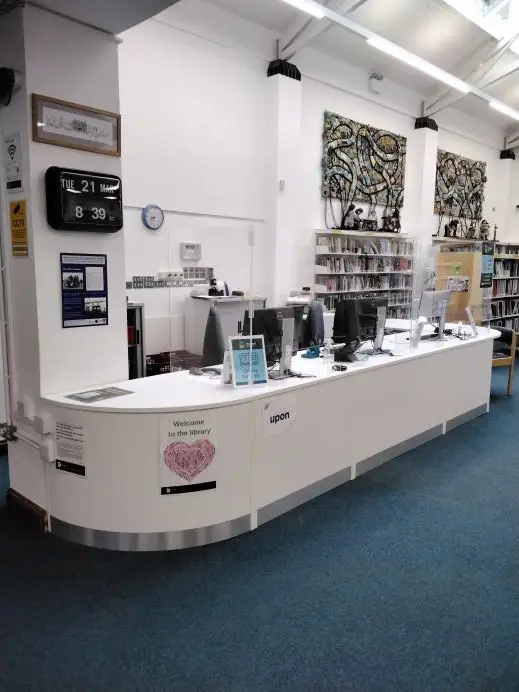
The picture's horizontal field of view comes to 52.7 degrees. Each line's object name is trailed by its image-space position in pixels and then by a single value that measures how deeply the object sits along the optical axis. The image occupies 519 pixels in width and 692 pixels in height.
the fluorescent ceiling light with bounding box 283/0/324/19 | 5.51
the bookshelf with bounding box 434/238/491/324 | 8.26
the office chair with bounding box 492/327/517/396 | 6.44
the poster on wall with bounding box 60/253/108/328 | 2.95
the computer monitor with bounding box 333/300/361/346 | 4.07
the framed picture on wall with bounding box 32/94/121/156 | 2.77
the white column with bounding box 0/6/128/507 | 2.76
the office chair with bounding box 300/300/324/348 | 4.35
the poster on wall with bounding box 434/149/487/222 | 9.53
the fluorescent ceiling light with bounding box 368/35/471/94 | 6.46
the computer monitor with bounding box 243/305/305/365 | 3.33
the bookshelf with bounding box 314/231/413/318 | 7.49
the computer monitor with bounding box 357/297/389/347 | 4.16
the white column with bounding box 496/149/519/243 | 11.11
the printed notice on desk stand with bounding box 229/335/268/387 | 3.13
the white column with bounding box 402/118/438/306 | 8.89
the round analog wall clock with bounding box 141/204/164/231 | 5.67
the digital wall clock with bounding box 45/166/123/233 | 2.80
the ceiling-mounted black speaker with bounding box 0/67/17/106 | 2.73
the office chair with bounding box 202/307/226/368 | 3.95
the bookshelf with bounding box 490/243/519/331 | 10.26
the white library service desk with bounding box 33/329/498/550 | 2.74
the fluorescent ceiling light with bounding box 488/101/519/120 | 8.77
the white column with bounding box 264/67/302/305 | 6.63
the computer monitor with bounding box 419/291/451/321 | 5.20
